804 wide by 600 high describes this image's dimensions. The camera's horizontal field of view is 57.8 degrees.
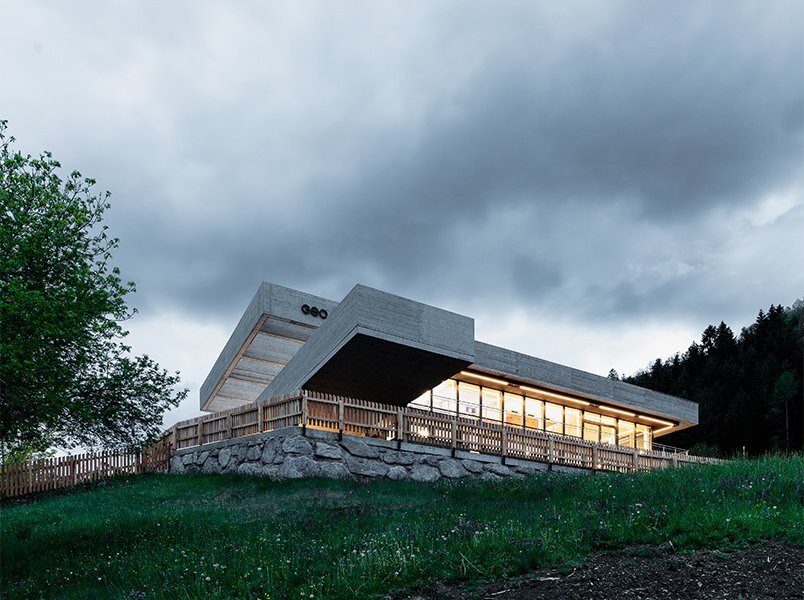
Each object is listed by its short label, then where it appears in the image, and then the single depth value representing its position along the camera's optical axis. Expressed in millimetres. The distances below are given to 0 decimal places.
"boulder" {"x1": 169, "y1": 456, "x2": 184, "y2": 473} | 25359
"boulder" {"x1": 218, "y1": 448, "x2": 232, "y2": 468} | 23062
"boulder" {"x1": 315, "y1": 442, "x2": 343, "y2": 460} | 20562
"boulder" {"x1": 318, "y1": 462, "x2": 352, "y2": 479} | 20172
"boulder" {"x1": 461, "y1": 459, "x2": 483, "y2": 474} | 23188
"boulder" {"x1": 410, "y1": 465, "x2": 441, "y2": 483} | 22016
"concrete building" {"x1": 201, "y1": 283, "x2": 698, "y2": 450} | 22562
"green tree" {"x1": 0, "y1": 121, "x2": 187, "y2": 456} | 13852
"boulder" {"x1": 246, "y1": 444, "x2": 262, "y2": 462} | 21792
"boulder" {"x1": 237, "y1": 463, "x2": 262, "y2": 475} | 21391
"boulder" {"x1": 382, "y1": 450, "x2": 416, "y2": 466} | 21656
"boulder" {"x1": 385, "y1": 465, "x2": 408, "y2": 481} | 21469
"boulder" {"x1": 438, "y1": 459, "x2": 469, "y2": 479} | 22578
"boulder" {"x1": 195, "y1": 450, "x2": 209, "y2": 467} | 24172
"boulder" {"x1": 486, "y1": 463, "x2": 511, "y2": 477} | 23719
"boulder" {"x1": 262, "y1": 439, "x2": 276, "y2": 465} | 21047
